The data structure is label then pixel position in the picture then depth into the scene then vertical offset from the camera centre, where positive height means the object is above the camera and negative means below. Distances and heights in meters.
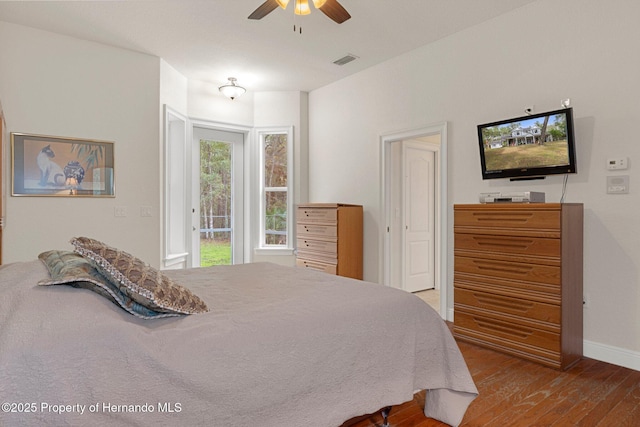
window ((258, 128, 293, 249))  5.80 +0.30
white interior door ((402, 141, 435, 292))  5.20 -0.09
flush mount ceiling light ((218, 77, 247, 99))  4.98 +1.58
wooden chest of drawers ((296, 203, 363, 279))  4.66 -0.36
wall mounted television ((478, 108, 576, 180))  2.94 +0.53
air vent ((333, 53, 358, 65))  4.43 +1.79
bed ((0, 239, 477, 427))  1.05 -0.49
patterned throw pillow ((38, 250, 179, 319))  1.36 -0.26
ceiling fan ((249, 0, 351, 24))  2.70 +1.48
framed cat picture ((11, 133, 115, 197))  3.71 +0.45
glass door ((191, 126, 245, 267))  5.48 +0.19
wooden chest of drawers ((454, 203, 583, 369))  2.75 -0.55
